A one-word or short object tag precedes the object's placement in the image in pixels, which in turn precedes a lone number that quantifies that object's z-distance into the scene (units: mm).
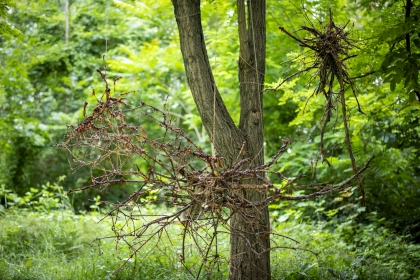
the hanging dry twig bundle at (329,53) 2867
